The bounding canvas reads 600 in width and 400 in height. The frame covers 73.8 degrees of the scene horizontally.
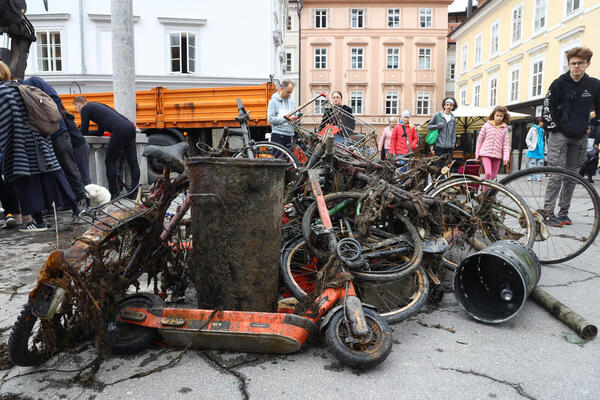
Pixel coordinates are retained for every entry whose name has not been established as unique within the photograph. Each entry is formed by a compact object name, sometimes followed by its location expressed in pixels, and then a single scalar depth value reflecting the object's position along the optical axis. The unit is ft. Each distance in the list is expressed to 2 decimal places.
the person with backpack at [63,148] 16.63
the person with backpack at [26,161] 14.06
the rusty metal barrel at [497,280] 8.34
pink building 131.54
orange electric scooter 6.63
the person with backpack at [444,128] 25.58
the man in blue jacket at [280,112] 20.84
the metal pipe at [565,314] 7.80
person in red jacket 30.07
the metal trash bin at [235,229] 7.14
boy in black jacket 16.34
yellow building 62.54
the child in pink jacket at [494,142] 20.26
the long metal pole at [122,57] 26.55
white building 60.70
